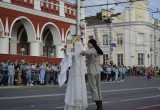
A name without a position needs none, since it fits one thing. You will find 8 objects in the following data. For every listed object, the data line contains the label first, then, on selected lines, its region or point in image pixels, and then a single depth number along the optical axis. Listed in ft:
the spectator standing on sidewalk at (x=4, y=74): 87.57
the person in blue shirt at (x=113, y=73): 130.33
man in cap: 35.73
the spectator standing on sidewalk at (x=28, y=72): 92.55
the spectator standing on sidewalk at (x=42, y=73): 96.17
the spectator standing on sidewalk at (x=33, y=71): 94.63
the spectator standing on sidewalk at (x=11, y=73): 87.40
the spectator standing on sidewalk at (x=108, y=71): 128.21
